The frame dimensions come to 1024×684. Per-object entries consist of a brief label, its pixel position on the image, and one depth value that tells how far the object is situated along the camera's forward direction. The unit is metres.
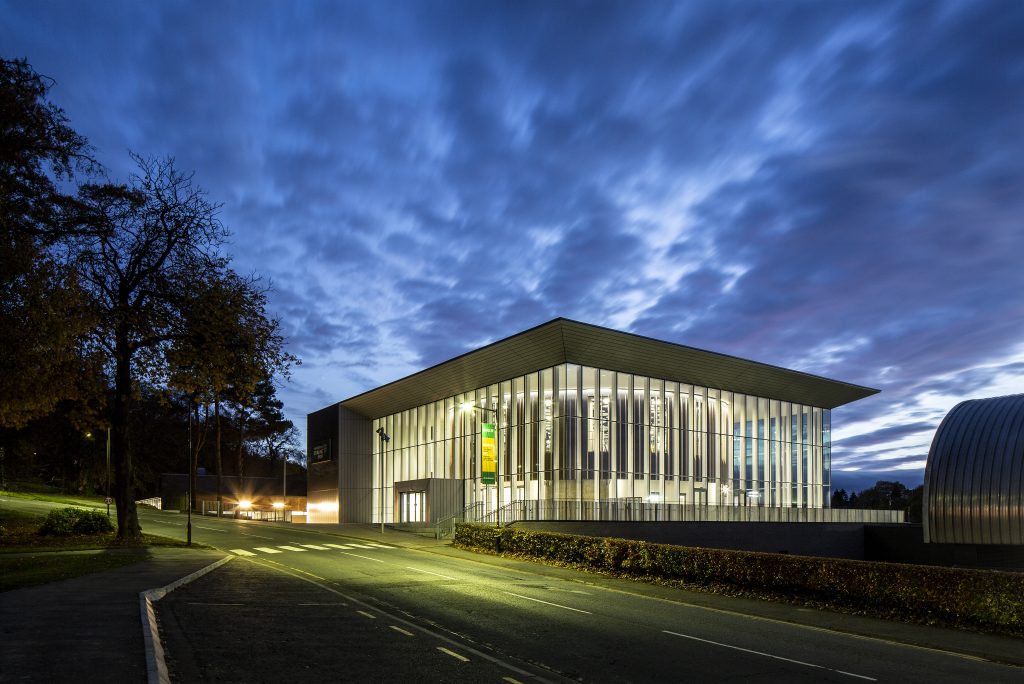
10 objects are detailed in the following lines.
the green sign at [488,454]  41.00
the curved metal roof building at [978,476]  30.25
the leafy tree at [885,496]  122.38
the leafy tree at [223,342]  29.31
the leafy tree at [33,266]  18.66
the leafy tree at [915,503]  83.89
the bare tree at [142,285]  29.56
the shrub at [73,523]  33.94
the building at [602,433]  47.28
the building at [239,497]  85.62
